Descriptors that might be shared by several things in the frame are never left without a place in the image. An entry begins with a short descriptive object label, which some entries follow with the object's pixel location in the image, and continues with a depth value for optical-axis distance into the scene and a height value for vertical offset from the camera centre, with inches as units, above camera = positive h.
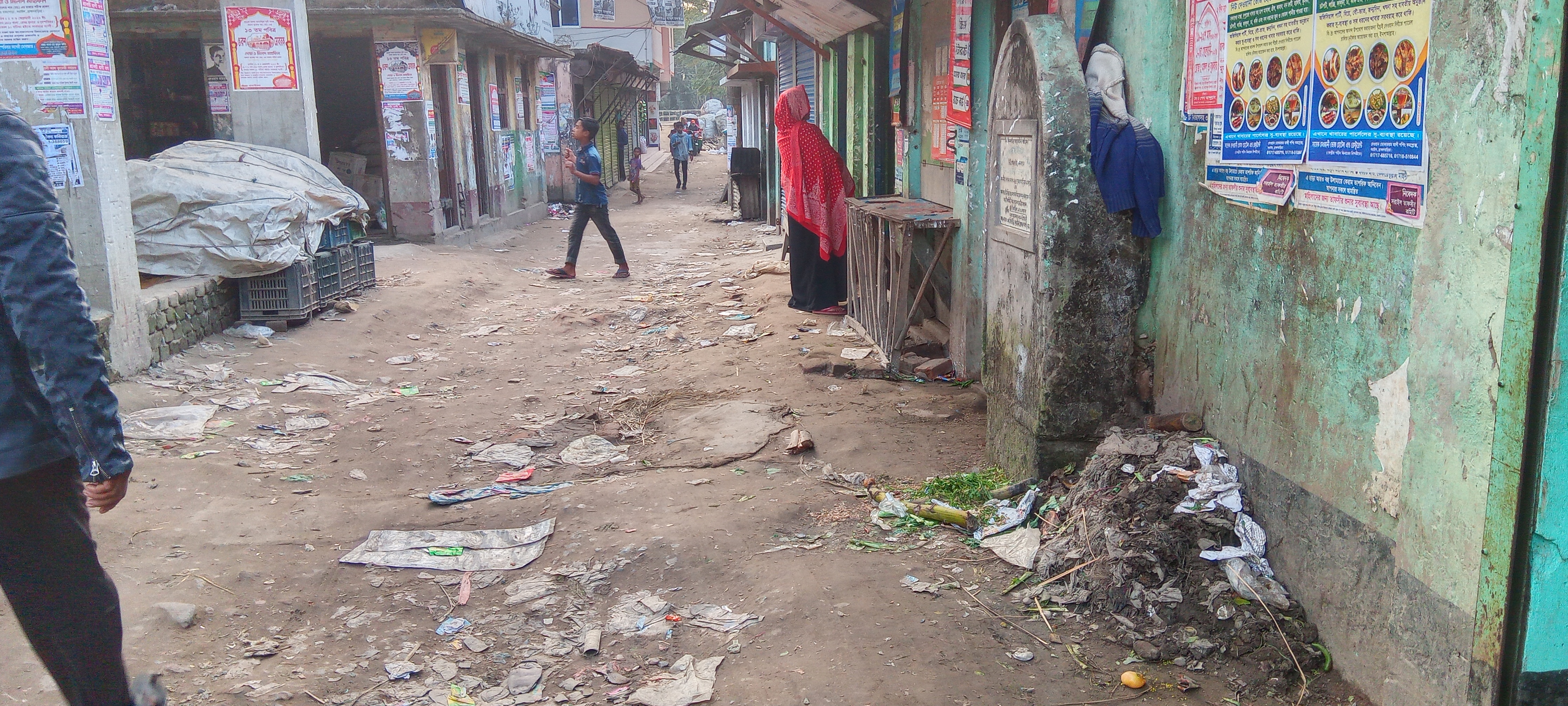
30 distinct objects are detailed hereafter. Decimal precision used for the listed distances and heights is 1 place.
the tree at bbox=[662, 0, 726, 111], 2169.0 +188.9
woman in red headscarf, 327.0 -11.6
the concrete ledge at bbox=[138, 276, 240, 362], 264.4 -35.8
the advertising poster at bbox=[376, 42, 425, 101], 499.5 +50.4
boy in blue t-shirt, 448.5 -9.6
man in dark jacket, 87.2 -22.6
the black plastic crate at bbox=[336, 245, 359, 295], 350.0 -31.1
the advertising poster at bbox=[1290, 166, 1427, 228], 96.3 -4.3
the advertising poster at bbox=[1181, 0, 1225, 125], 130.2 +11.7
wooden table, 248.2 -25.5
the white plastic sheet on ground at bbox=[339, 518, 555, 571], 159.9 -59.3
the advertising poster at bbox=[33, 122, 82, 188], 232.2 +6.6
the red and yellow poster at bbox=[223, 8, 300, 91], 343.6 +43.0
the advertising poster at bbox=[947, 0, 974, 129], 235.6 +23.4
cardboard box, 551.8 +6.0
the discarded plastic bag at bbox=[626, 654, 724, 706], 117.8 -59.8
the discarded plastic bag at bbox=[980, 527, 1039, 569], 143.5 -54.7
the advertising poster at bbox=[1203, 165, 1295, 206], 116.5 -3.5
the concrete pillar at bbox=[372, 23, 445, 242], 506.6 -6.3
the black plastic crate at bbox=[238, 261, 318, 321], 310.5 -35.4
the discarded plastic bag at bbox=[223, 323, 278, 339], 302.8 -44.9
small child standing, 886.4 -6.2
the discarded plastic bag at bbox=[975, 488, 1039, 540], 153.1 -53.2
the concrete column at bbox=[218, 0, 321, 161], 350.3 +21.5
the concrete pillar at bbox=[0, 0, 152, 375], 229.9 -7.8
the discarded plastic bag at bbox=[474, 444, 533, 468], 213.5 -59.0
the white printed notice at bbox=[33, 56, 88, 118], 230.8 +21.4
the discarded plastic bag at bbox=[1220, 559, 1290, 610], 118.4 -50.0
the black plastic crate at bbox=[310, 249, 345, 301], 328.8 -32.1
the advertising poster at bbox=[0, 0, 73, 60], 226.8 +33.8
